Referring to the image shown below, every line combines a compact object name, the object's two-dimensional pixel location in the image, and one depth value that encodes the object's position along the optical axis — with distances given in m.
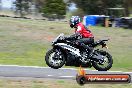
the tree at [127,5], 59.69
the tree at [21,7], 57.28
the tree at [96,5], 57.81
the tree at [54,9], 47.03
